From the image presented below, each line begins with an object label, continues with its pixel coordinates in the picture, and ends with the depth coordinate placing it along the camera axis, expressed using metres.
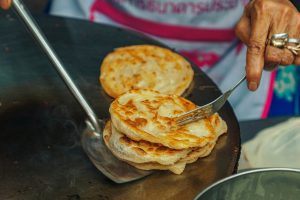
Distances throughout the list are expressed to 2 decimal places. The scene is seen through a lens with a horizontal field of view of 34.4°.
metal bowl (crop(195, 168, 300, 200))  0.94
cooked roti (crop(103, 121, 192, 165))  1.21
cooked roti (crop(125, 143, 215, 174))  1.23
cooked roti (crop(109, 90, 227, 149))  1.25
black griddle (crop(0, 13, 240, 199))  1.19
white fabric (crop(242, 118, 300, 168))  1.53
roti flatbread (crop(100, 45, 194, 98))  1.55
